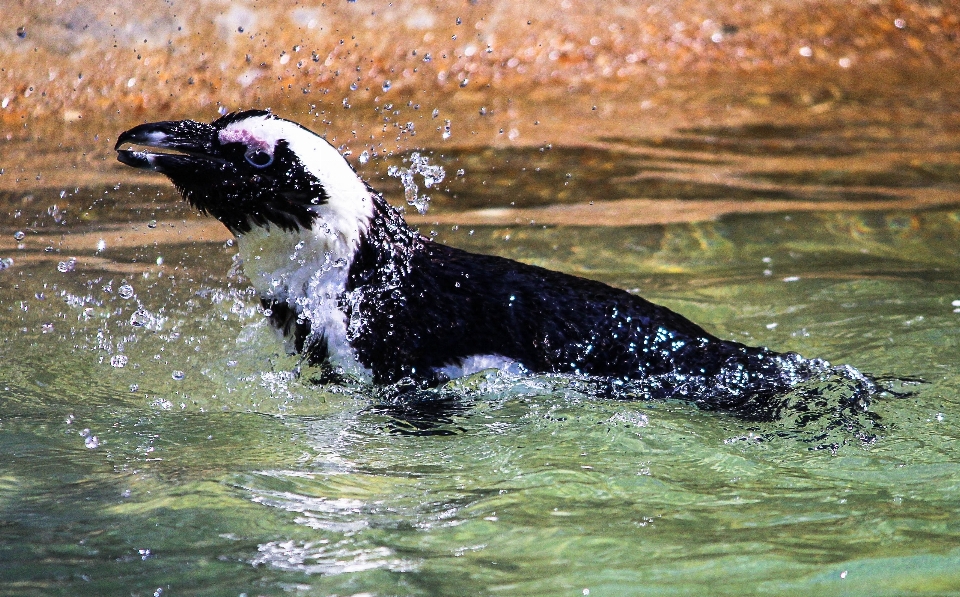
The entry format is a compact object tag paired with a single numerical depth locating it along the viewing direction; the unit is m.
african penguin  7.00
